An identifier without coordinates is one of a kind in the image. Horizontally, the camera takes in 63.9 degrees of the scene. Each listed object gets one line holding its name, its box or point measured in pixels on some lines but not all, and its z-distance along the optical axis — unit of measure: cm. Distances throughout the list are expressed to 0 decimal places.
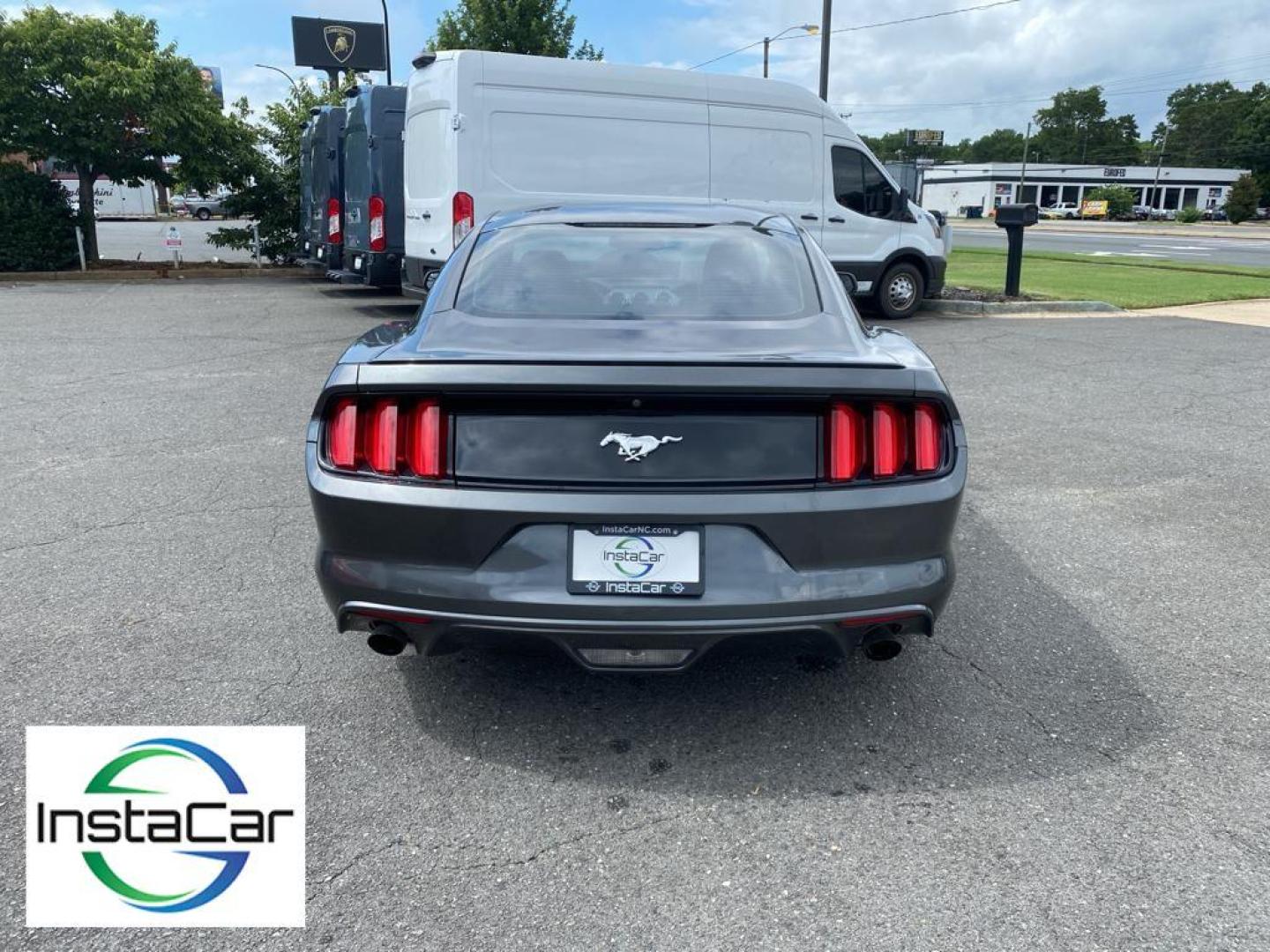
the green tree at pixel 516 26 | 2612
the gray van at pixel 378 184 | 1384
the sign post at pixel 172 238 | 1858
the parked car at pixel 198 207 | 5784
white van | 1112
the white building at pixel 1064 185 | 10762
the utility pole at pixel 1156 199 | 11019
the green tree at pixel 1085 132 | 14938
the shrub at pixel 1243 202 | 7925
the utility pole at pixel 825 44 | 2133
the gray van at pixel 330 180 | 1552
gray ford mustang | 275
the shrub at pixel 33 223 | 1789
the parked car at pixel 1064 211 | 9557
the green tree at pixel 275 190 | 1975
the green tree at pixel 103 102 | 1708
